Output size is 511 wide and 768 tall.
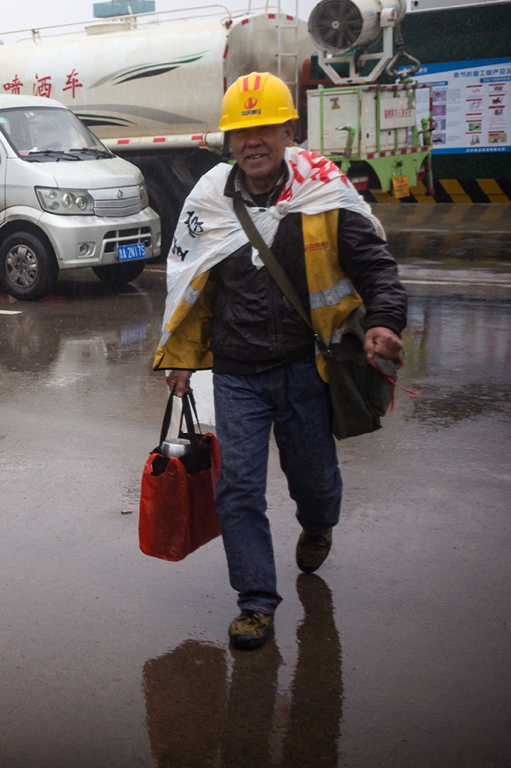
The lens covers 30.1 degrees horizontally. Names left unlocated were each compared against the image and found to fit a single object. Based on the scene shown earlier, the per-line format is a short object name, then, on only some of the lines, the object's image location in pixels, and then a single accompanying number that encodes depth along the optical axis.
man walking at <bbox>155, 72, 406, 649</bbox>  3.18
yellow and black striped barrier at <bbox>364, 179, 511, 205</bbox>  16.97
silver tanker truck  11.80
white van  9.90
